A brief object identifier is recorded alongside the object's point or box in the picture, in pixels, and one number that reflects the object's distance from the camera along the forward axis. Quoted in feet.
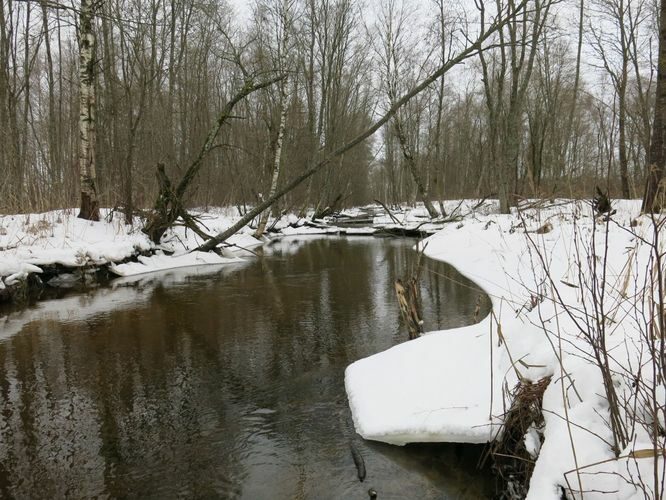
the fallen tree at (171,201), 33.45
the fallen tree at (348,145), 21.56
